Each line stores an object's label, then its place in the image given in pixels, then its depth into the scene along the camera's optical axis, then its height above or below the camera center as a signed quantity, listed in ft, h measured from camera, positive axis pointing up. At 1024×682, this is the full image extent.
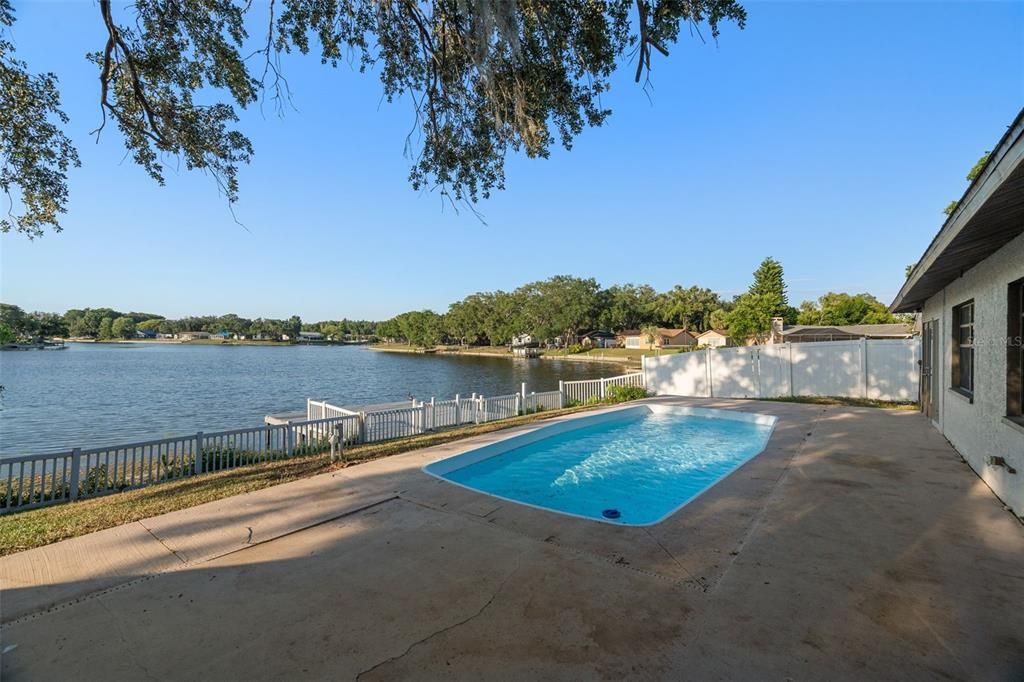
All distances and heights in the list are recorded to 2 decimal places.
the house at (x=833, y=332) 114.21 +3.91
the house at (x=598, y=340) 241.22 +2.26
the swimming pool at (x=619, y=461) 21.90 -7.59
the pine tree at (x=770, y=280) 165.58 +25.43
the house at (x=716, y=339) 175.46 +2.64
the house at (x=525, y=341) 255.99 +1.31
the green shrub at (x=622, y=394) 46.88 -5.48
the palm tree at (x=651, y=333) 203.35 +5.45
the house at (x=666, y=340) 202.18 +2.22
